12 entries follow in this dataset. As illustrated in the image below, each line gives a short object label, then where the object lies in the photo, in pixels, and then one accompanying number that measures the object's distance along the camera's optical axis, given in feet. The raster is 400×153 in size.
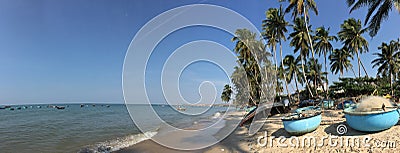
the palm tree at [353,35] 85.15
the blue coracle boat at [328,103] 50.41
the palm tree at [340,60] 104.76
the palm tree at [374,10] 40.57
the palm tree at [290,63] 108.99
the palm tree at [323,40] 81.91
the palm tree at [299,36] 70.69
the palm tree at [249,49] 90.79
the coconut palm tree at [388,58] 92.58
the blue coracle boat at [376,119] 20.33
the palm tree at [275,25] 74.08
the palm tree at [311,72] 119.27
